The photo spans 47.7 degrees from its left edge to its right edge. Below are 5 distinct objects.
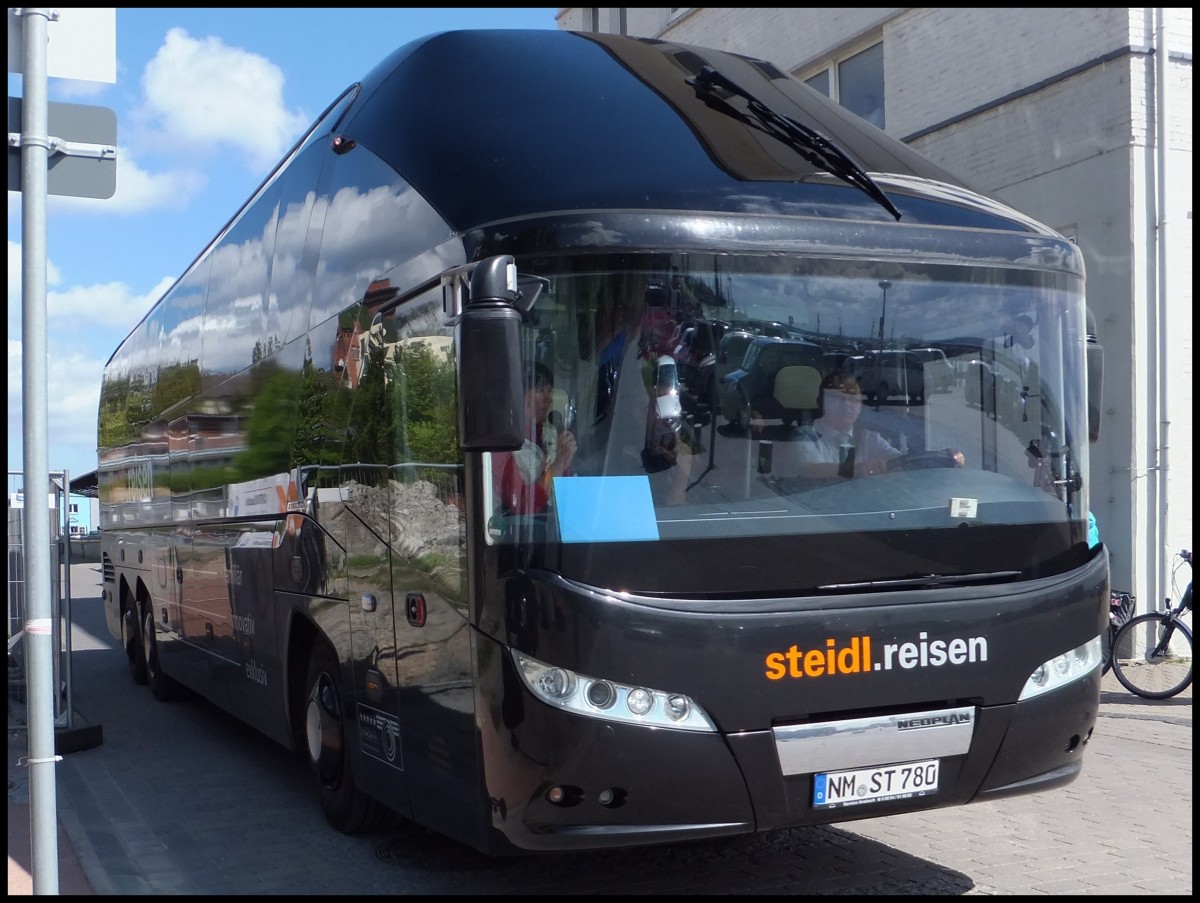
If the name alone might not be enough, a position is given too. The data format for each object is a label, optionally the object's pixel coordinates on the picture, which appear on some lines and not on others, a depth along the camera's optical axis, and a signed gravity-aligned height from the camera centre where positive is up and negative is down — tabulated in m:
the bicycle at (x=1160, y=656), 10.99 -1.86
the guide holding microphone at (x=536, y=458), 4.82 -0.05
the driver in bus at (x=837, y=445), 5.02 -0.03
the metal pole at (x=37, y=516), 4.96 -0.24
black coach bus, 4.74 -0.10
